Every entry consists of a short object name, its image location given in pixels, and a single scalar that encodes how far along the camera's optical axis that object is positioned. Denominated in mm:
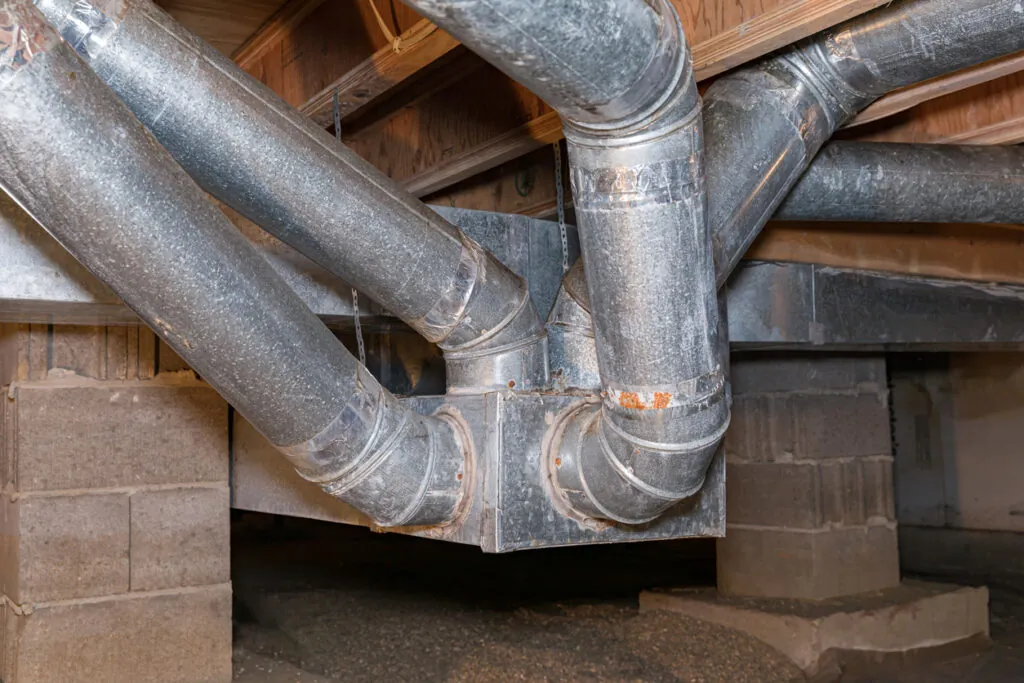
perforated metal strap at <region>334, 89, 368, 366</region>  1759
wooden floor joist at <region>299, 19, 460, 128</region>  1634
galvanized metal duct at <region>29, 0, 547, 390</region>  1274
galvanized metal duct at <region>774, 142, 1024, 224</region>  1912
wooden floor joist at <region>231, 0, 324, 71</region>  2254
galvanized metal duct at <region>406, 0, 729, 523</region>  1021
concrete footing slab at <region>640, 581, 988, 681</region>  3389
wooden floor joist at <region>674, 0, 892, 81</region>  1366
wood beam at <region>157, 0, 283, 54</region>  2227
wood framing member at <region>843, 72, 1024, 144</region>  1959
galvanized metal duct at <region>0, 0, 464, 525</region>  1044
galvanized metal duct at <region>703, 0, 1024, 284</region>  1453
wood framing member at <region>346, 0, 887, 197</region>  1383
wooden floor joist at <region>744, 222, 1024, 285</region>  2623
